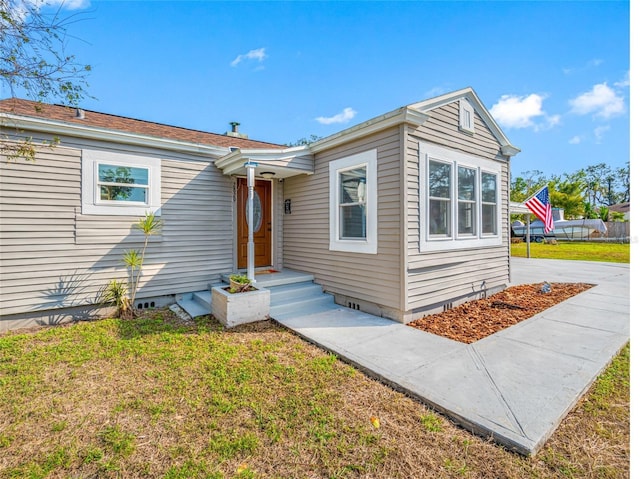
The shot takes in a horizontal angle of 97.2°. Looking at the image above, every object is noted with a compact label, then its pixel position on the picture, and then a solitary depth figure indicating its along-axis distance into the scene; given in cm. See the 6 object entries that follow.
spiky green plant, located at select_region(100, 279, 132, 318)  542
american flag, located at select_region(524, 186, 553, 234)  967
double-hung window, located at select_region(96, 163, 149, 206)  545
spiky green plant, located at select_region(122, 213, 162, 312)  550
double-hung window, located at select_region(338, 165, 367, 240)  552
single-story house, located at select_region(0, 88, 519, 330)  484
